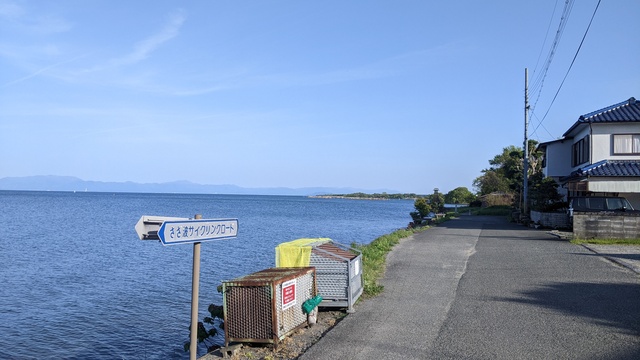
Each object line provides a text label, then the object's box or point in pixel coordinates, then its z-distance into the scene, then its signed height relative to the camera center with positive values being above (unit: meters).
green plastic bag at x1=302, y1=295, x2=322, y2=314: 8.48 -1.61
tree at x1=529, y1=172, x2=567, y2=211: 29.06 +0.54
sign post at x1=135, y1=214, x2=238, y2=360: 4.88 -0.33
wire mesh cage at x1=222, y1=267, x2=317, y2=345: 7.53 -1.51
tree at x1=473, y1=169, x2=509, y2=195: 71.38 +2.90
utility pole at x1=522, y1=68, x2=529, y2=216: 32.63 +4.18
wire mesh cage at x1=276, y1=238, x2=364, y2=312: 9.39 -1.22
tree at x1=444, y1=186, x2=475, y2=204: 76.75 +1.21
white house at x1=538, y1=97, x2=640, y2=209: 24.55 +2.67
